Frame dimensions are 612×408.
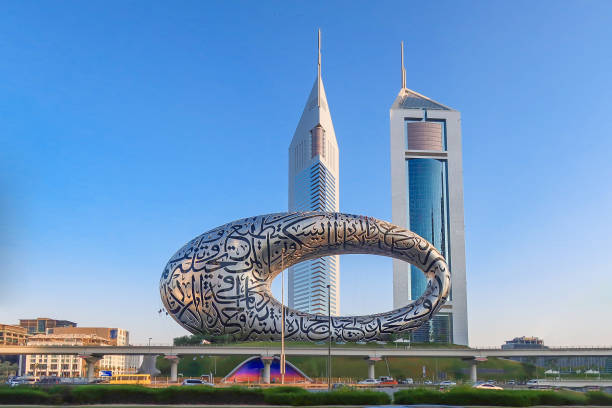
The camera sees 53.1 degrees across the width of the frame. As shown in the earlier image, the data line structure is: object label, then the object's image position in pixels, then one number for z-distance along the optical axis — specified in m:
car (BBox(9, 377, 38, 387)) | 57.68
